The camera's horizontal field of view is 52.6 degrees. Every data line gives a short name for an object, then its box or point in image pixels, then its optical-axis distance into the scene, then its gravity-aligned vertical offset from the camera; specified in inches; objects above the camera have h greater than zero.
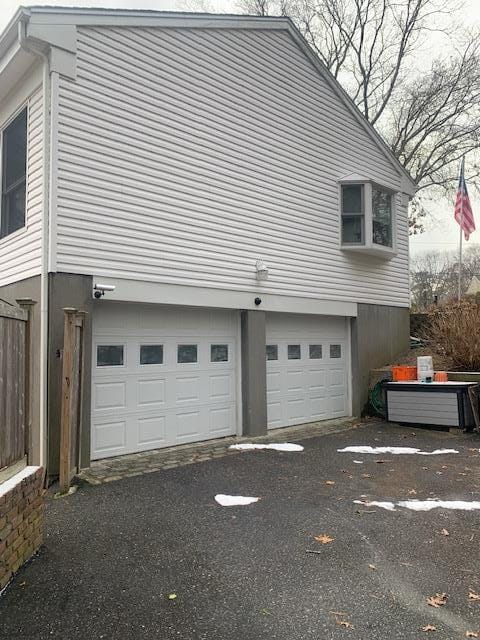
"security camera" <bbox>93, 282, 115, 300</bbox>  244.7 +30.9
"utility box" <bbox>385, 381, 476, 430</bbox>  336.2 -40.9
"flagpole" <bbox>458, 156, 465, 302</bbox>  513.7 +126.7
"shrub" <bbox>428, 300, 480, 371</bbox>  379.6 +9.1
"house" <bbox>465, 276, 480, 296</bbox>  902.4 +115.6
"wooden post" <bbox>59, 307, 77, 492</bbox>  211.2 -17.1
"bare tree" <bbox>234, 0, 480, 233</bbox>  716.0 +407.9
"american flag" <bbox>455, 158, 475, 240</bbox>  509.7 +144.5
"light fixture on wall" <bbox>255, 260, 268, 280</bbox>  325.1 +52.8
